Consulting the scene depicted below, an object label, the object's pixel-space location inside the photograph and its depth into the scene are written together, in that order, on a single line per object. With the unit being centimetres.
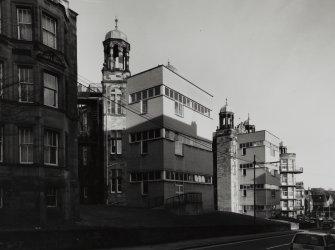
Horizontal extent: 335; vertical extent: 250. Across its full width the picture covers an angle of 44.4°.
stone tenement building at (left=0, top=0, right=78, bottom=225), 2214
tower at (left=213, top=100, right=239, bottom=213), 6700
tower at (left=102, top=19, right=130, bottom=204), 4500
